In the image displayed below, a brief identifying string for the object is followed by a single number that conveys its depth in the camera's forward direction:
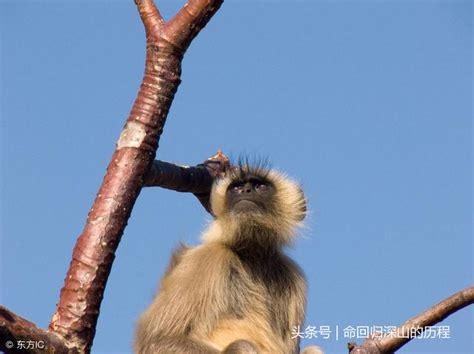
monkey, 13.91
